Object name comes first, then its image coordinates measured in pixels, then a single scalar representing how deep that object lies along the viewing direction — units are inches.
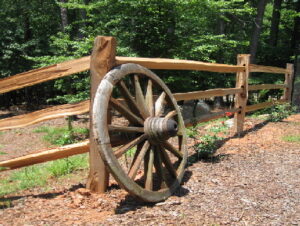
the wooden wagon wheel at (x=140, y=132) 117.6
